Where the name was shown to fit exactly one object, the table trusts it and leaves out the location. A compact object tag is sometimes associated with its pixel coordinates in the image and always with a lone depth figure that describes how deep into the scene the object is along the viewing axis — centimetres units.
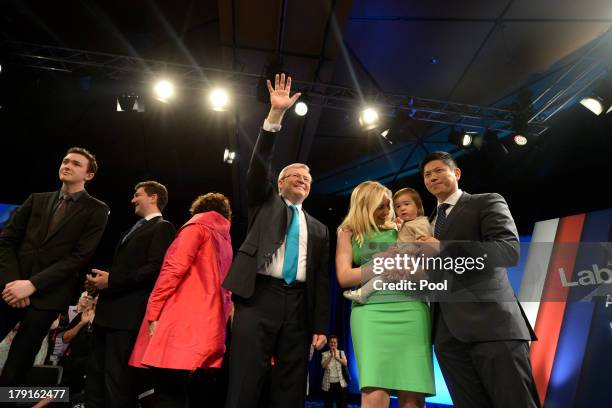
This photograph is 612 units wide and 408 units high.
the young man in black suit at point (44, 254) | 202
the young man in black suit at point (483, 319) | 164
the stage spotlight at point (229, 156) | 645
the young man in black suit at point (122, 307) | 241
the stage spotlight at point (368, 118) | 516
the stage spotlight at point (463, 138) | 551
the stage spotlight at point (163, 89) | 477
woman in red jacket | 207
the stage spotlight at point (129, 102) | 515
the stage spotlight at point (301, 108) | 490
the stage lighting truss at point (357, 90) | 448
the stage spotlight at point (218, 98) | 490
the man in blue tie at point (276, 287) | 187
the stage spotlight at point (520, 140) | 521
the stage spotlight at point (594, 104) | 448
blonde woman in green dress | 179
